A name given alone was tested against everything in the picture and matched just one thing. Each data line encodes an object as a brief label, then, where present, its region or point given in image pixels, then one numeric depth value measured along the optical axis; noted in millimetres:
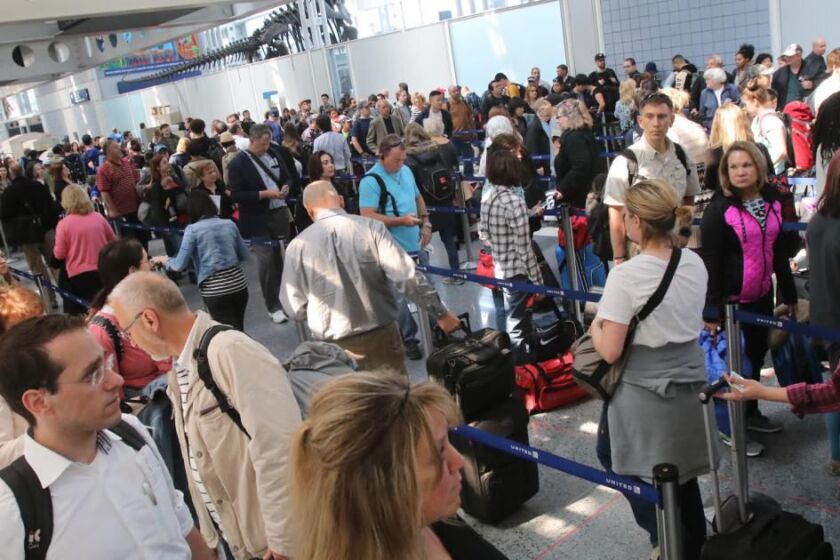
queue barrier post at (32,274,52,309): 7961
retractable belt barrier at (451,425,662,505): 2629
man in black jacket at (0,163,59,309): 9109
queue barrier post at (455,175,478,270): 8477
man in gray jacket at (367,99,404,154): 12227
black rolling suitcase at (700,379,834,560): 2846
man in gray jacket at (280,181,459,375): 4055
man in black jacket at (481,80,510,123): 12441
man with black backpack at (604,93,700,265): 4762
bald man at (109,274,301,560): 2477
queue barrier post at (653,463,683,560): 2420
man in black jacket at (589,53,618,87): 14898
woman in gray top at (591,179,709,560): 2891
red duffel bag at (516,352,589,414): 4906
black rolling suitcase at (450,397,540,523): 3799
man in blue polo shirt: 5711
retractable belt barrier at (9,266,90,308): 6715
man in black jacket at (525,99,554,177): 9612
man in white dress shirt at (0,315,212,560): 1973
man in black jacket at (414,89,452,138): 12141
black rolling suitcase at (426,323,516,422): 3814
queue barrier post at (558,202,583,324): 5934
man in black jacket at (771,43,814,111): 11148
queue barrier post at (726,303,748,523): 3266
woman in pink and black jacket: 3854
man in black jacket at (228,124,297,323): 7289
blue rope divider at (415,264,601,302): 4254
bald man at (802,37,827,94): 11859
